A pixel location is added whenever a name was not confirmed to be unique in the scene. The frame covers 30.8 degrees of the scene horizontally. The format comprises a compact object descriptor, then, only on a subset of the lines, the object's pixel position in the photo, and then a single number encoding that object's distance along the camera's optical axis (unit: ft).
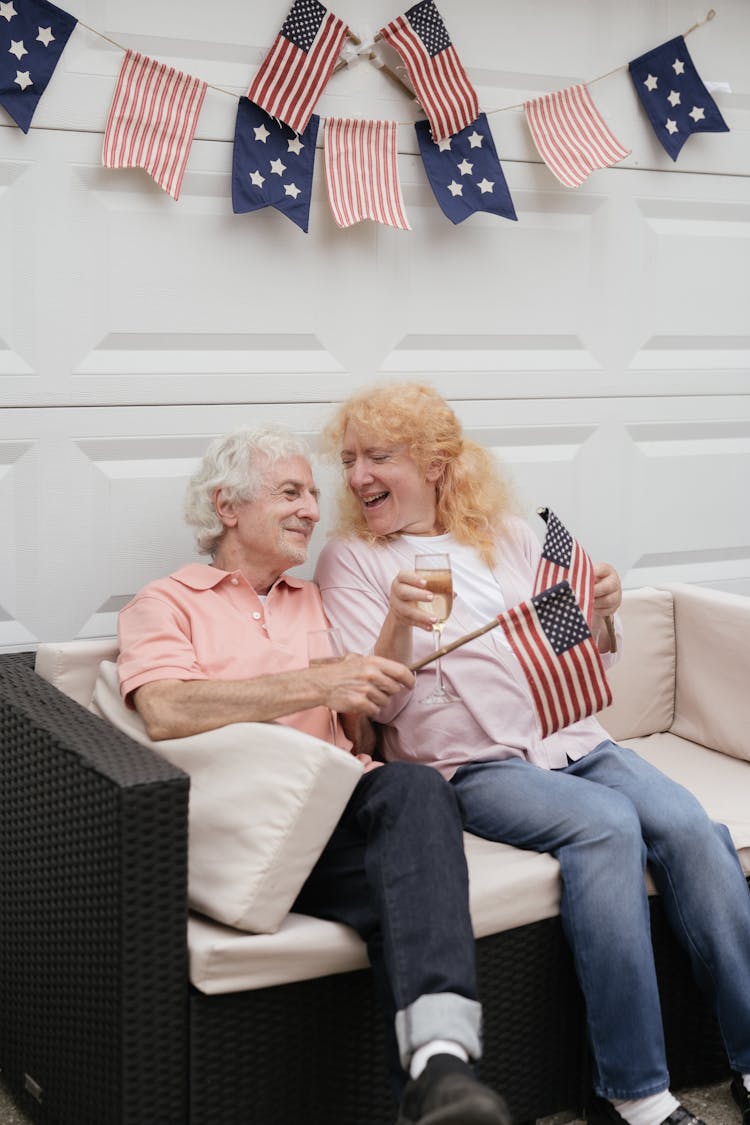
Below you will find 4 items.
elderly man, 6.64
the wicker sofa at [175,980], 6.69
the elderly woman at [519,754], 7.63
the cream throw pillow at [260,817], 6.91
